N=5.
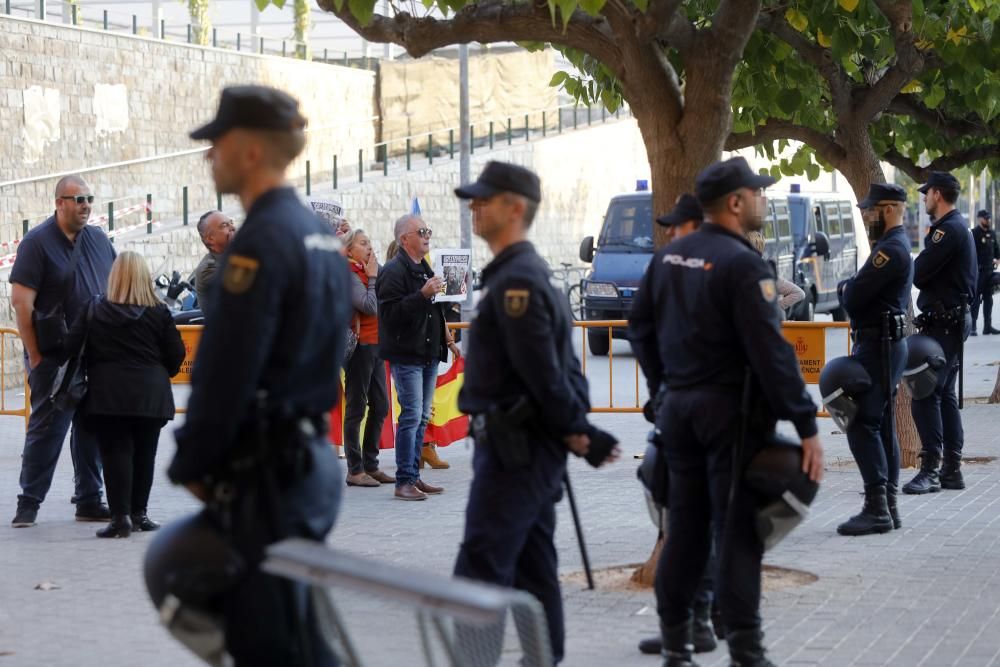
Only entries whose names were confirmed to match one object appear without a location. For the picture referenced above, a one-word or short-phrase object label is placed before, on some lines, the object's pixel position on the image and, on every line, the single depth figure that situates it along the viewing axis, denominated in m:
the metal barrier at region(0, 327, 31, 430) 13.12
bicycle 32.33
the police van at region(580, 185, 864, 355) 24.61
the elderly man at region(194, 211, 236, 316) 10.62
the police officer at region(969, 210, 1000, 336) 24.83
